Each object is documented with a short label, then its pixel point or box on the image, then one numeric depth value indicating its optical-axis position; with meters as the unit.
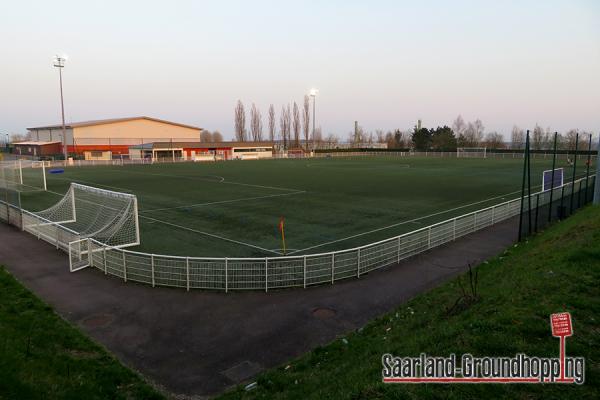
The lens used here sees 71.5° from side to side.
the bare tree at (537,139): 99.66
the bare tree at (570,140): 81.28
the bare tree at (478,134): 148.75
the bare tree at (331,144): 156.52
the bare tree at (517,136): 149.27
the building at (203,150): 85.12
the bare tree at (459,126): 156.59
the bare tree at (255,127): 142.38
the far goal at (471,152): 98.75
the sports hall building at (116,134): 91.50
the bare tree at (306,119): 136.12
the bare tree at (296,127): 137.75
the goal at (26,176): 23.87
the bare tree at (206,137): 187.36
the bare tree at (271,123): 141.00
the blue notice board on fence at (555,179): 25.82
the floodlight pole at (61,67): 62.61
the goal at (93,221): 17.05
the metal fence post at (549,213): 19.52
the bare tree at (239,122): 139.38
